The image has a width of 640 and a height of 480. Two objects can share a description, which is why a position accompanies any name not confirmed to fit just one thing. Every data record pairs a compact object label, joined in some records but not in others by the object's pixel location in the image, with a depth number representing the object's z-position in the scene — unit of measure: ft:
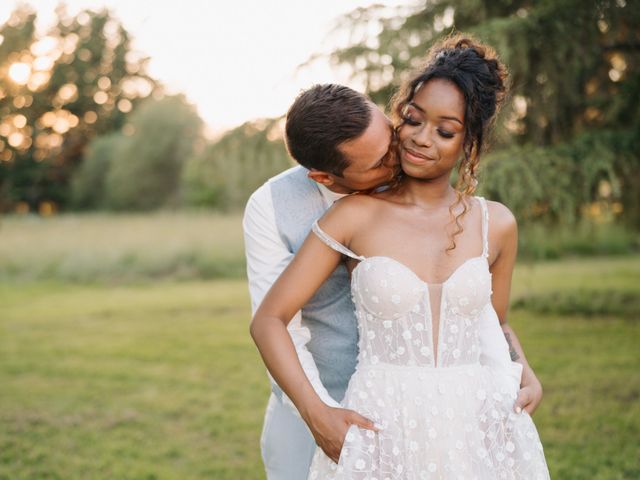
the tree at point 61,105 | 122.72
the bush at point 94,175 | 126.93
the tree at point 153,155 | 112.57
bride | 7.13
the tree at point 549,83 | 23.18
